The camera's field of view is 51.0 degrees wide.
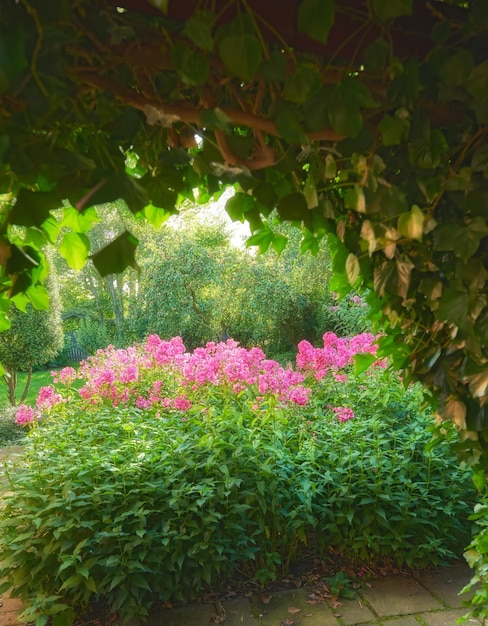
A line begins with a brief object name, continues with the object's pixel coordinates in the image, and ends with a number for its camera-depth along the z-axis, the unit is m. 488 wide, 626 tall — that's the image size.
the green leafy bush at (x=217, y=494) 2.42
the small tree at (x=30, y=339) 7.92
